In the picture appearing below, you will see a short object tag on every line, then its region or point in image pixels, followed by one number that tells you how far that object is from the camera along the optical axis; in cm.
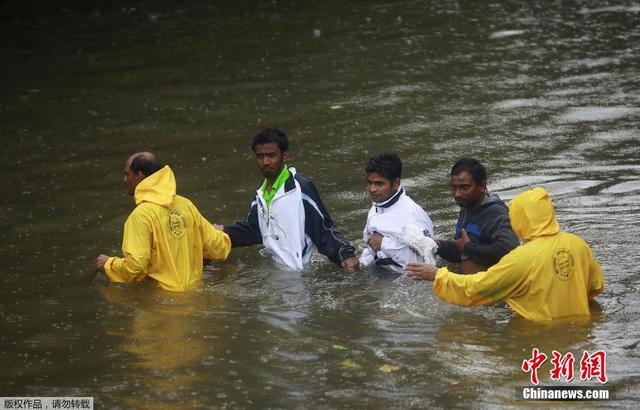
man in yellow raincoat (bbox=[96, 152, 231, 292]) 1593
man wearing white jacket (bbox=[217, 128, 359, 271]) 1680
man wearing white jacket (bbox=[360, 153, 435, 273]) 1612
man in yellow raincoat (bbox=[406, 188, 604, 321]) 1403
